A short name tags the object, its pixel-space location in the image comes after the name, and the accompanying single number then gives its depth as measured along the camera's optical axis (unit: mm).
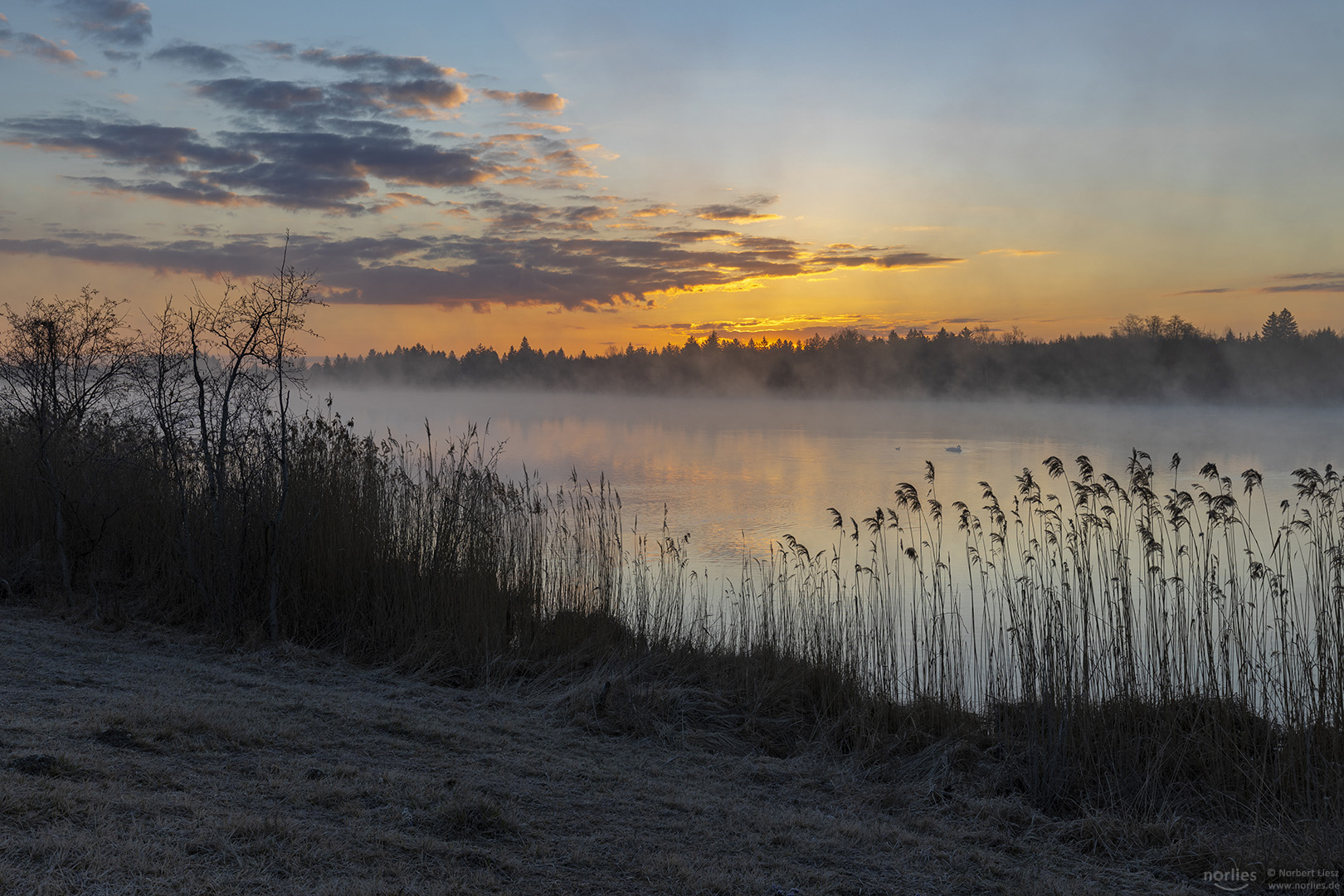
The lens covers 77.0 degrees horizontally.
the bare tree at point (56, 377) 8344
